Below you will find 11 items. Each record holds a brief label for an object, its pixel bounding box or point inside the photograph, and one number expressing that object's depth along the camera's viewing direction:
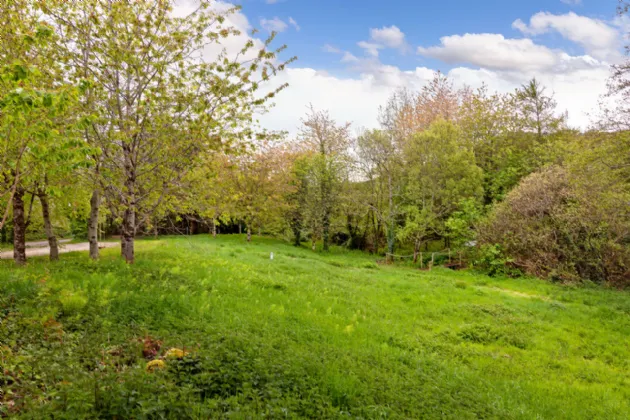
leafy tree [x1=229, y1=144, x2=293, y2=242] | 33.59
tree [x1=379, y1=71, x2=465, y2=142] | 35.44
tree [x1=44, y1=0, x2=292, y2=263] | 9.88
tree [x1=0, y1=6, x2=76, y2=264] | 4.67
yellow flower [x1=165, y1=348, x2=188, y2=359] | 5.16
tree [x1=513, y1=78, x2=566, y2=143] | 35.66
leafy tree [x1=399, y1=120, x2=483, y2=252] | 28.73
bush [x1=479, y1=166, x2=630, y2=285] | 17.59
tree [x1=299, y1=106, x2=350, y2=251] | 34.22
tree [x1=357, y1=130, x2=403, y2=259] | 31.03
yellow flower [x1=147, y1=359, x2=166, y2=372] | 4.78
